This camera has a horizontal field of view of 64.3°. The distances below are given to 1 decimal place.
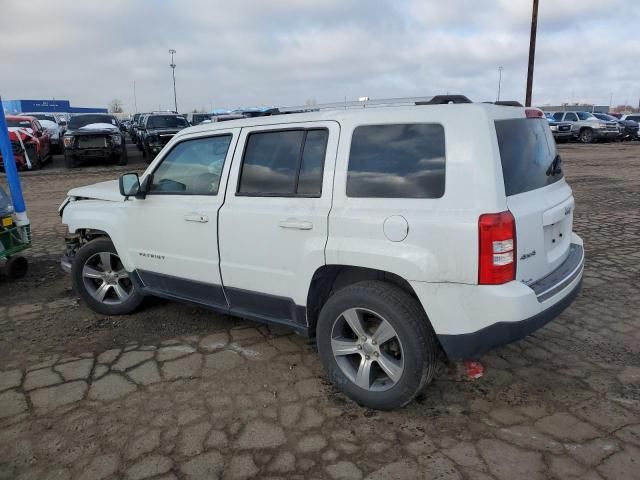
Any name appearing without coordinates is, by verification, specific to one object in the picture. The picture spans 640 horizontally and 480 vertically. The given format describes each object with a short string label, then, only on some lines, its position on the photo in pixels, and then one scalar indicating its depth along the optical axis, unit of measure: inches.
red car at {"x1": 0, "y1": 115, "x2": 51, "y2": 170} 616.3
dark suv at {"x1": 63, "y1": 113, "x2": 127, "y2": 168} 645.9
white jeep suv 105.3
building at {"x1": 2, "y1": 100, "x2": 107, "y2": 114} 2363.4
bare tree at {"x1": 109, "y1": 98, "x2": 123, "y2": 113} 3991.1
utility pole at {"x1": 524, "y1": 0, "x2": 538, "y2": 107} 943.7
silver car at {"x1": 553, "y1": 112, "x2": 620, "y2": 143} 1058.1
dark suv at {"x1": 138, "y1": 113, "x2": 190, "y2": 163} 680.7
